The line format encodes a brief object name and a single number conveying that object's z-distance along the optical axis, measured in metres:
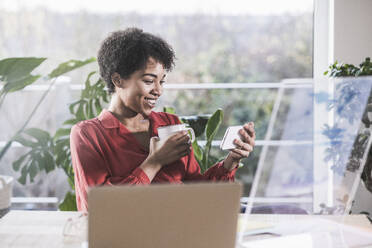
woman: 2.03
